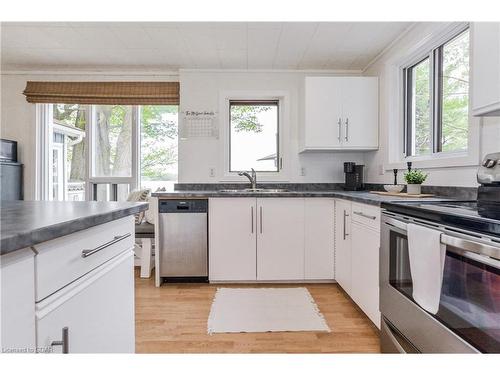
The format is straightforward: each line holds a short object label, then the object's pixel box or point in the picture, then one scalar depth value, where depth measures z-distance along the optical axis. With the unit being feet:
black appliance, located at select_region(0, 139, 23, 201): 10.65
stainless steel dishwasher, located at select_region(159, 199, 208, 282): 9.32
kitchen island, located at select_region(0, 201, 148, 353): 1.98
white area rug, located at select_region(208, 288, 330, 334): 6.64
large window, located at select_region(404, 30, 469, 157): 6.75
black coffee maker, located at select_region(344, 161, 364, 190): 10.54
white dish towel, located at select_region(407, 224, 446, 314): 3.92
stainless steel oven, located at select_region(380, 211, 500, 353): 3.22
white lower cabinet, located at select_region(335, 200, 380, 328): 6.32
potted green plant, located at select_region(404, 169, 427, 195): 7.04
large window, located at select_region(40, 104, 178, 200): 11.83
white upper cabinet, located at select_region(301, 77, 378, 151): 9.96
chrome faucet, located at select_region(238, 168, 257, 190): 10.82
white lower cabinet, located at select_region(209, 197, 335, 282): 9.25
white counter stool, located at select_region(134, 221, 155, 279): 10.07
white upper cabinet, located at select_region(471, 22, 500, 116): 4.48
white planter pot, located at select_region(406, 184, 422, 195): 7.07
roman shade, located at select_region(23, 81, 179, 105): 11.32
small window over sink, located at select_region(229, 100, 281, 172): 11.67
